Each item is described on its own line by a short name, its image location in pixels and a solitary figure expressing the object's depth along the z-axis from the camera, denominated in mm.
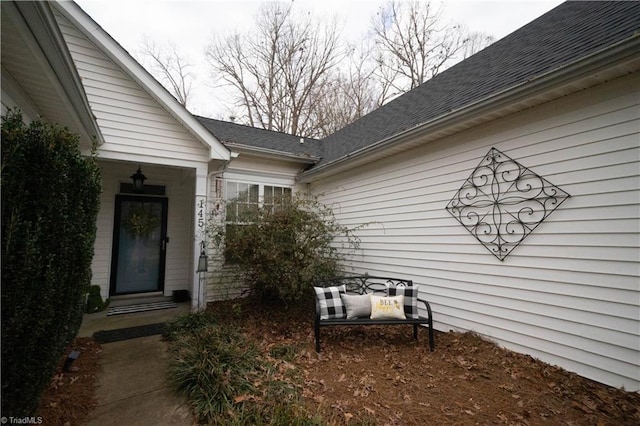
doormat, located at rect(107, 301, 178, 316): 5141
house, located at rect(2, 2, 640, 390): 2566
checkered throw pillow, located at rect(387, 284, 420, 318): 3697
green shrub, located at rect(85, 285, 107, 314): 5070
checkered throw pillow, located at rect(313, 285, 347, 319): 3641
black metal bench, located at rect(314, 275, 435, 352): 3434
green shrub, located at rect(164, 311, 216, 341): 3953
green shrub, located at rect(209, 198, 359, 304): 4535
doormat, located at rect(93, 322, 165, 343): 3924
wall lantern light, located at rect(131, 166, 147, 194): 5727
